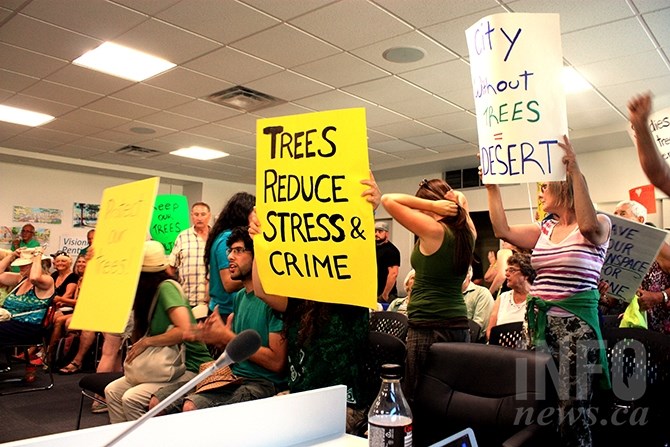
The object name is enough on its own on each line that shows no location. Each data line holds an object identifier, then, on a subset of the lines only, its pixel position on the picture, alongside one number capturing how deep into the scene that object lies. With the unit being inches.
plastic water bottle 38.7
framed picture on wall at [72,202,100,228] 375.5
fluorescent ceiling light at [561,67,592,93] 176.6
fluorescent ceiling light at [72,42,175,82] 171.6
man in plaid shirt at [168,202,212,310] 146.6
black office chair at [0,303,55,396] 176.4
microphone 31.1
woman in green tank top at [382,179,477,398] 83.9
